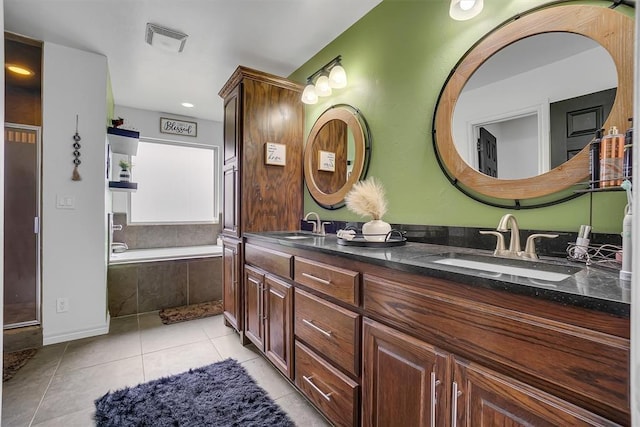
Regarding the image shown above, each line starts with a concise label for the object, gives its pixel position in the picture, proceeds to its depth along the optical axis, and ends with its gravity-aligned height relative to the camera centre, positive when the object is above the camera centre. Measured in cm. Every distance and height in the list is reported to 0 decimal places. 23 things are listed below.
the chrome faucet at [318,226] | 246 -13
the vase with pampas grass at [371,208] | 163 +2
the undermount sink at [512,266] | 98 -20
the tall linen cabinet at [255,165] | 251 +42
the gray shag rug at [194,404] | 158 -113
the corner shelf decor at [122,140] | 287 +72
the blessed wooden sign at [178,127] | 425 +124
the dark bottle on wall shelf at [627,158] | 88 +17
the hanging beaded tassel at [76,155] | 261 +49
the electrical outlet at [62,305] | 255 -83
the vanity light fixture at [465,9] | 139 +98
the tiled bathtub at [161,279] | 318 -80
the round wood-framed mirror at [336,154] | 219 +47
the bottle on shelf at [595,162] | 102 +18
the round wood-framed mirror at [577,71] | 104 +56
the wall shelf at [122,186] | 306 +26
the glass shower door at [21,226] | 241 -14
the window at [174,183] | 416 +41
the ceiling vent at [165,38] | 228 +140
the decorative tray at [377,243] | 151 -16
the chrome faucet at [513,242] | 121 -13
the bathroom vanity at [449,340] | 65 -39
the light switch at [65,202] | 255 +7
